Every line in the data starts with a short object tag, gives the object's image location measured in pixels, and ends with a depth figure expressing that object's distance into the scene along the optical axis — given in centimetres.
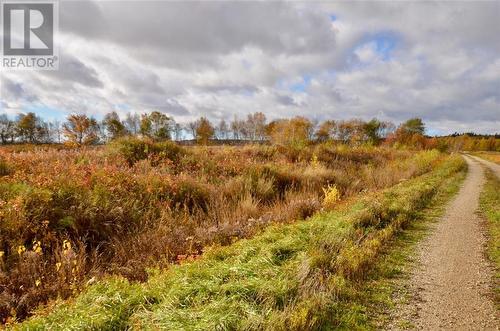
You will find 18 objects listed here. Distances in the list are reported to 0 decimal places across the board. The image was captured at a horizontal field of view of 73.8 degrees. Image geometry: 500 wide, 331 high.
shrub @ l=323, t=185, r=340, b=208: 886
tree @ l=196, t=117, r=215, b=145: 6406
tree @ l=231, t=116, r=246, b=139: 10398
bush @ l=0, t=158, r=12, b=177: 893
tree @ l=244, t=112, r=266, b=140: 8794
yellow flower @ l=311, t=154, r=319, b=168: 1676
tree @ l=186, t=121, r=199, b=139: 9300
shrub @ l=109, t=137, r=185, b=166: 1344
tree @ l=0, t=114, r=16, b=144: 6406
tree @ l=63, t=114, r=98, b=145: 3312
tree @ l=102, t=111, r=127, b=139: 6047
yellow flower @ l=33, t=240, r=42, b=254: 500
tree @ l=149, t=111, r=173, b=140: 5908
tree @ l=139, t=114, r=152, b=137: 5641
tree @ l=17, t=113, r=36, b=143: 6255
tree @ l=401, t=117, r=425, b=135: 7988
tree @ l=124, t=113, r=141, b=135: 8987
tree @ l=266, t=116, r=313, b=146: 7157
